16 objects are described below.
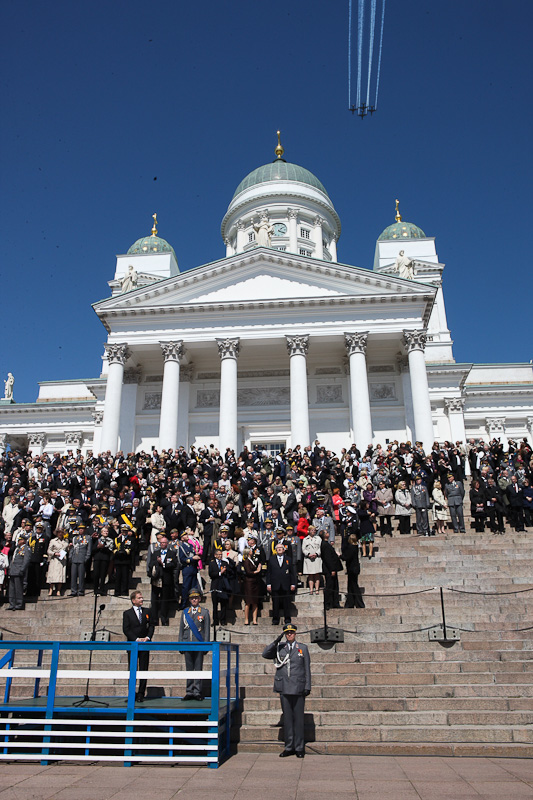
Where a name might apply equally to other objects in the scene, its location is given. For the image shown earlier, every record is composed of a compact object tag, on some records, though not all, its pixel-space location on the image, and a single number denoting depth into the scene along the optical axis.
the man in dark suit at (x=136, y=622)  8.98
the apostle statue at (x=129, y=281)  33.78
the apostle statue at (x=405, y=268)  32.88
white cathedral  29.38
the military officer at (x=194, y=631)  8.12
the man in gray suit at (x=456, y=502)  15.77
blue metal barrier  6.95
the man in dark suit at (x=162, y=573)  11.78
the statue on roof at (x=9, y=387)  52.13
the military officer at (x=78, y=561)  13.17
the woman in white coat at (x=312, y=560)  12.48
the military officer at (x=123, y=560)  12.81
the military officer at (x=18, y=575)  12.82
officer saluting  7.46
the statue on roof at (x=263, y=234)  33.69
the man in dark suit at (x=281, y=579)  11.29
